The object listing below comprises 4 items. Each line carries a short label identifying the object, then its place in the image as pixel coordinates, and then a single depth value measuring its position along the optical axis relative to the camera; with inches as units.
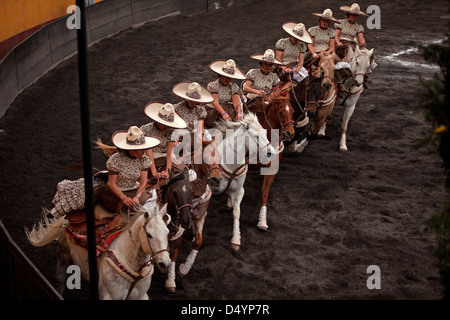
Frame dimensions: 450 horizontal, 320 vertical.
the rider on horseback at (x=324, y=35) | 475.6
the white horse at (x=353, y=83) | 447.8
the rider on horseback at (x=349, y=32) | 497.4
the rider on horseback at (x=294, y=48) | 442.6
